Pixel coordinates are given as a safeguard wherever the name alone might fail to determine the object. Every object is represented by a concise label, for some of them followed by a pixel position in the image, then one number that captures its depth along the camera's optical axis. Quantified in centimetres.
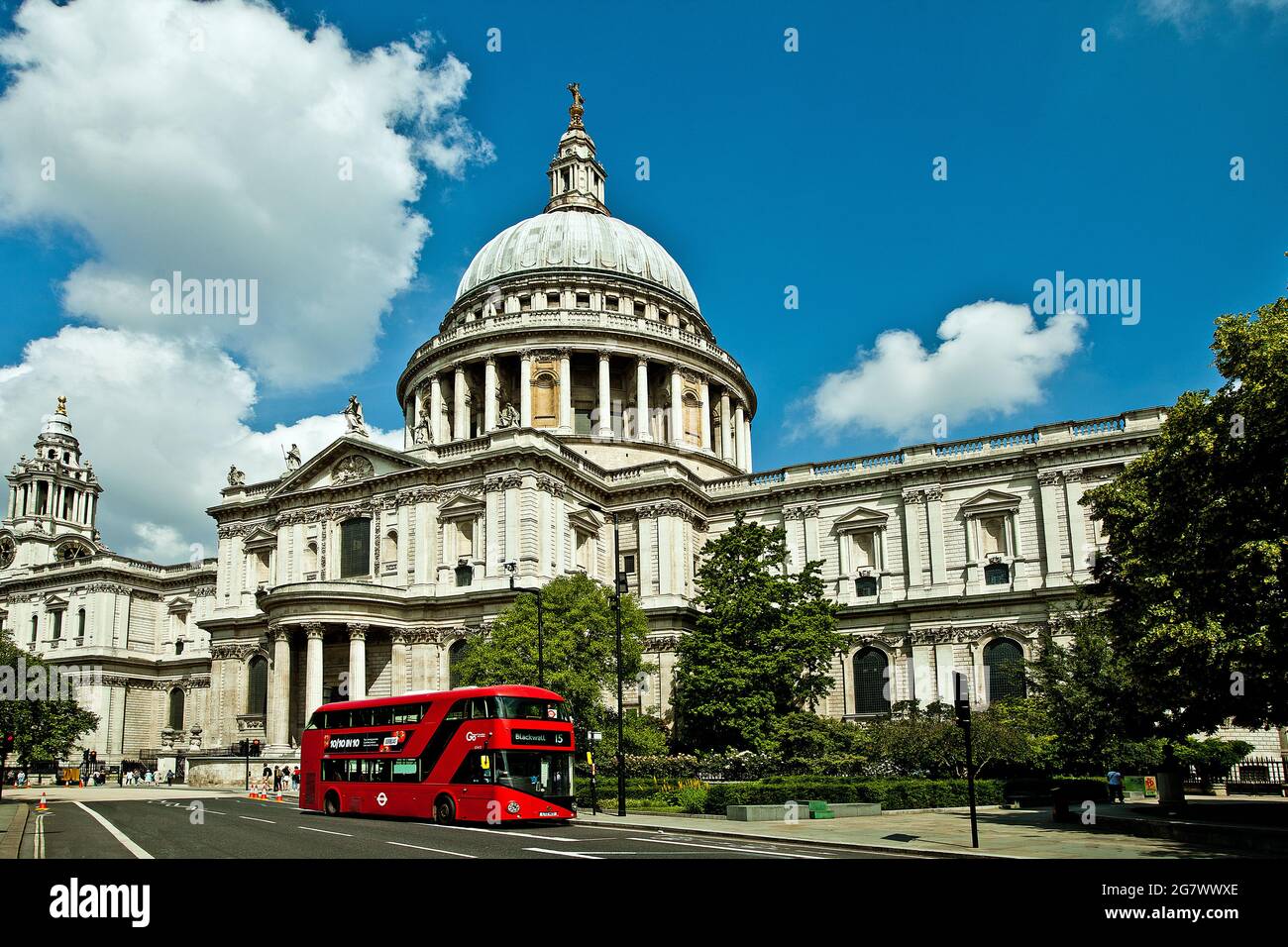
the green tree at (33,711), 5488
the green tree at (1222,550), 2334
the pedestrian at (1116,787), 3659
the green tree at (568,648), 4325
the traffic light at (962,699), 2289
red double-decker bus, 2875
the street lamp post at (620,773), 3359
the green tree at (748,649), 4597
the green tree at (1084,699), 3875
